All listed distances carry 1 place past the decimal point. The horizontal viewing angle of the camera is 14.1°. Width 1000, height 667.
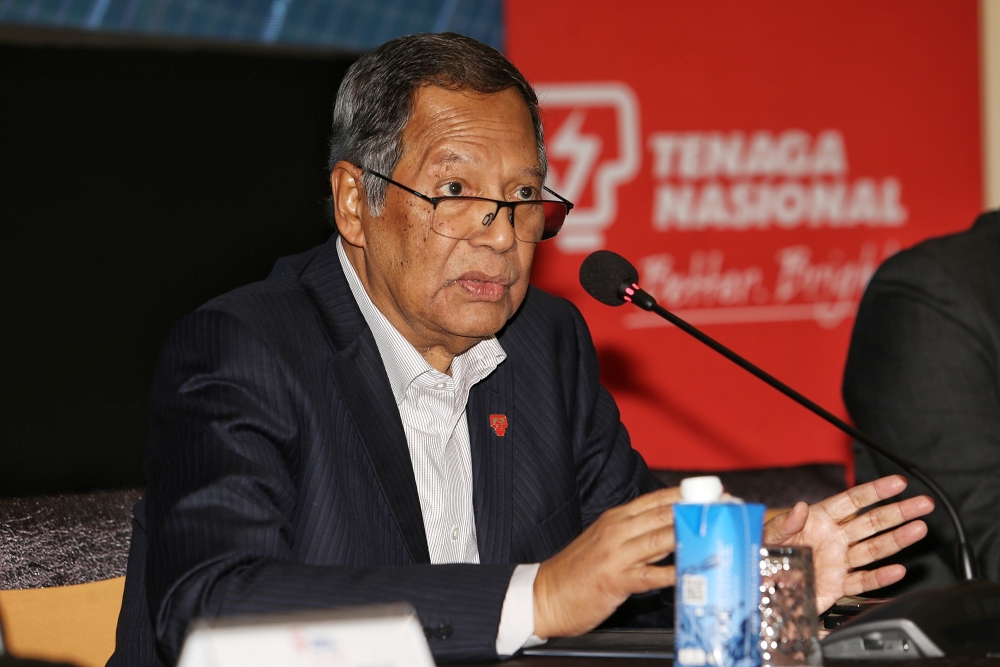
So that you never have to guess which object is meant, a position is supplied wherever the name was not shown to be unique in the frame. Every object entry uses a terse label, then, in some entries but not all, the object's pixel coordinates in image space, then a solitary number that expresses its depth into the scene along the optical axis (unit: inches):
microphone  115.0
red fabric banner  165.1
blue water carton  111.9
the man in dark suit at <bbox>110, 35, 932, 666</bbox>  118.4
